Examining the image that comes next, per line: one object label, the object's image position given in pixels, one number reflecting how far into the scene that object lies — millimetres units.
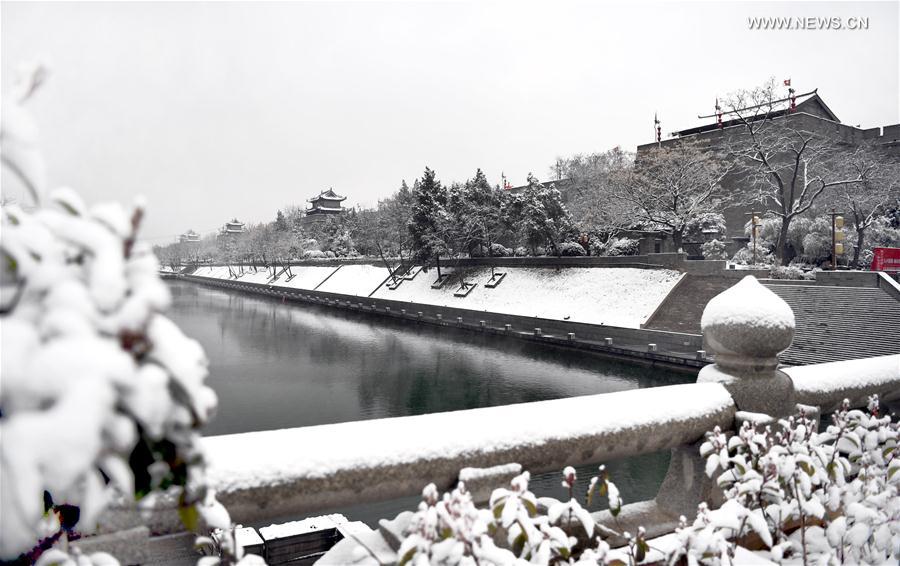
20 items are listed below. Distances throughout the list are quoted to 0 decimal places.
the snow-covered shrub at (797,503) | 1894
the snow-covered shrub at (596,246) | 33719
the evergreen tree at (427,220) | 39000
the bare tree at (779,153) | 24742
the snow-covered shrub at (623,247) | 32531
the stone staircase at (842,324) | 15805
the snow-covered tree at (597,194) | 31906
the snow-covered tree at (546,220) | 34062
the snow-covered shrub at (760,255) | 27391
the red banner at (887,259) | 23484
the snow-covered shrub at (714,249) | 30656
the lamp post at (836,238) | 22038
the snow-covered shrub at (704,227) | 30266
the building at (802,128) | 34875
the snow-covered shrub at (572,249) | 33562
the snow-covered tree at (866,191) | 27328
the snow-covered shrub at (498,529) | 1378
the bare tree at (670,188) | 28906
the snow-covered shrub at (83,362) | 577
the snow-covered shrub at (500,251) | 37812
